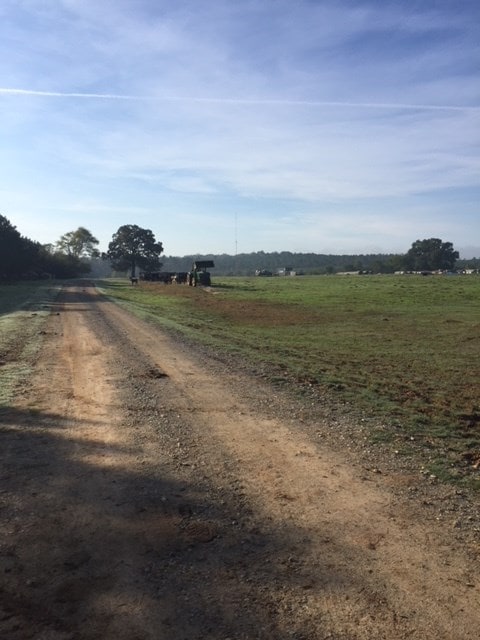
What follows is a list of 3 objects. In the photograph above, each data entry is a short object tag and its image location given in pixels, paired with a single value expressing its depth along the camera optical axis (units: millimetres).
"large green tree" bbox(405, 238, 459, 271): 185500
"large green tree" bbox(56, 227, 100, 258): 149500
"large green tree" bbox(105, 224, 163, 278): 142125
